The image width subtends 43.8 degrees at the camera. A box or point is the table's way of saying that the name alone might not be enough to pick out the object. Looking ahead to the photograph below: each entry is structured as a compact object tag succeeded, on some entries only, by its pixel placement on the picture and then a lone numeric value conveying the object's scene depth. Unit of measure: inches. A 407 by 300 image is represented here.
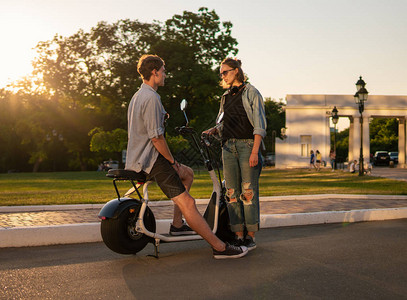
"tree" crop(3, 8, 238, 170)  1438.2
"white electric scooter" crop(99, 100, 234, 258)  188.1
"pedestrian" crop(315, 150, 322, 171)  1460.4
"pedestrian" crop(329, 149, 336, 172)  1508.1
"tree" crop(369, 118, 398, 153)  2906.0
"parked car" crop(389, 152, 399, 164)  2329.0
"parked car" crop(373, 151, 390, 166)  2253.9
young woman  213.3
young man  184.1
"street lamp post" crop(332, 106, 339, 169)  1441.9
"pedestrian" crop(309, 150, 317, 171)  1554.9
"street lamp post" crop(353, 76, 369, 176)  995.9
